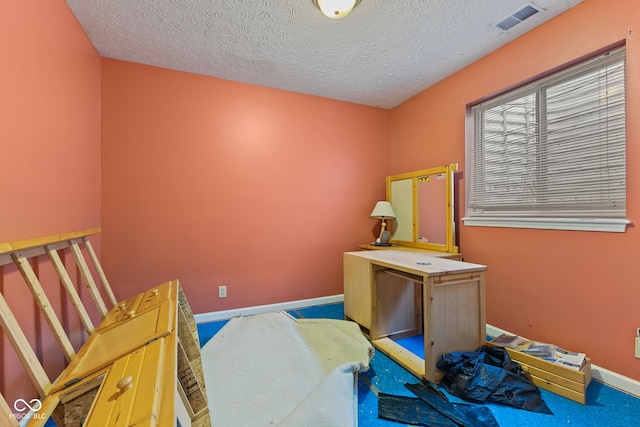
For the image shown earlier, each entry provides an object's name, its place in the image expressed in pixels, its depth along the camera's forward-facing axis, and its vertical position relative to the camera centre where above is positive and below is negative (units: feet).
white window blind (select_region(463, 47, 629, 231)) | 5.83 +1.47
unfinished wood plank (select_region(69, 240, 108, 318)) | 5.73 -1.27
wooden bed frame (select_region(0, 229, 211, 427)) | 2.48 -1.78
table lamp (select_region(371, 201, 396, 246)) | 11.01 -0.13
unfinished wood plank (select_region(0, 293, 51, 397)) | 3.48 -1.75
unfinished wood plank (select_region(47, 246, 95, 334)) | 5.01 -1.38
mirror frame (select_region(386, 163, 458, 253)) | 9.06 +0.14
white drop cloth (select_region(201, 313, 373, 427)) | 4.48 -3.33
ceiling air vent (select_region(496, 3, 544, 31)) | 6.27 +4.68
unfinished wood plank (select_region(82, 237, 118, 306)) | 6.40 -1.27
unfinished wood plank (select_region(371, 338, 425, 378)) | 6.16 -3.61
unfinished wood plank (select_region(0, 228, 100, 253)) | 3.82 -0.44
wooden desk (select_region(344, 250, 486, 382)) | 5.84 -2.36
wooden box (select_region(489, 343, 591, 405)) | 5.16 -3.33
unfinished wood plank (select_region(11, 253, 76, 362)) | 4.15 -1.41
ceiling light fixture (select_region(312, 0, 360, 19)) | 5.93 +4.56
